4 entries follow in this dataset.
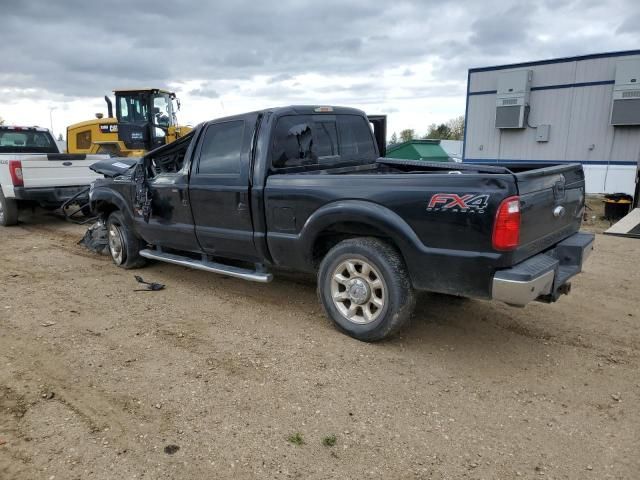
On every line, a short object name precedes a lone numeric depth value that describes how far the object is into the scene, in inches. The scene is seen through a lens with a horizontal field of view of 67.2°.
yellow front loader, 514.3
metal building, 493.4
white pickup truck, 351.6
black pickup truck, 128.1
